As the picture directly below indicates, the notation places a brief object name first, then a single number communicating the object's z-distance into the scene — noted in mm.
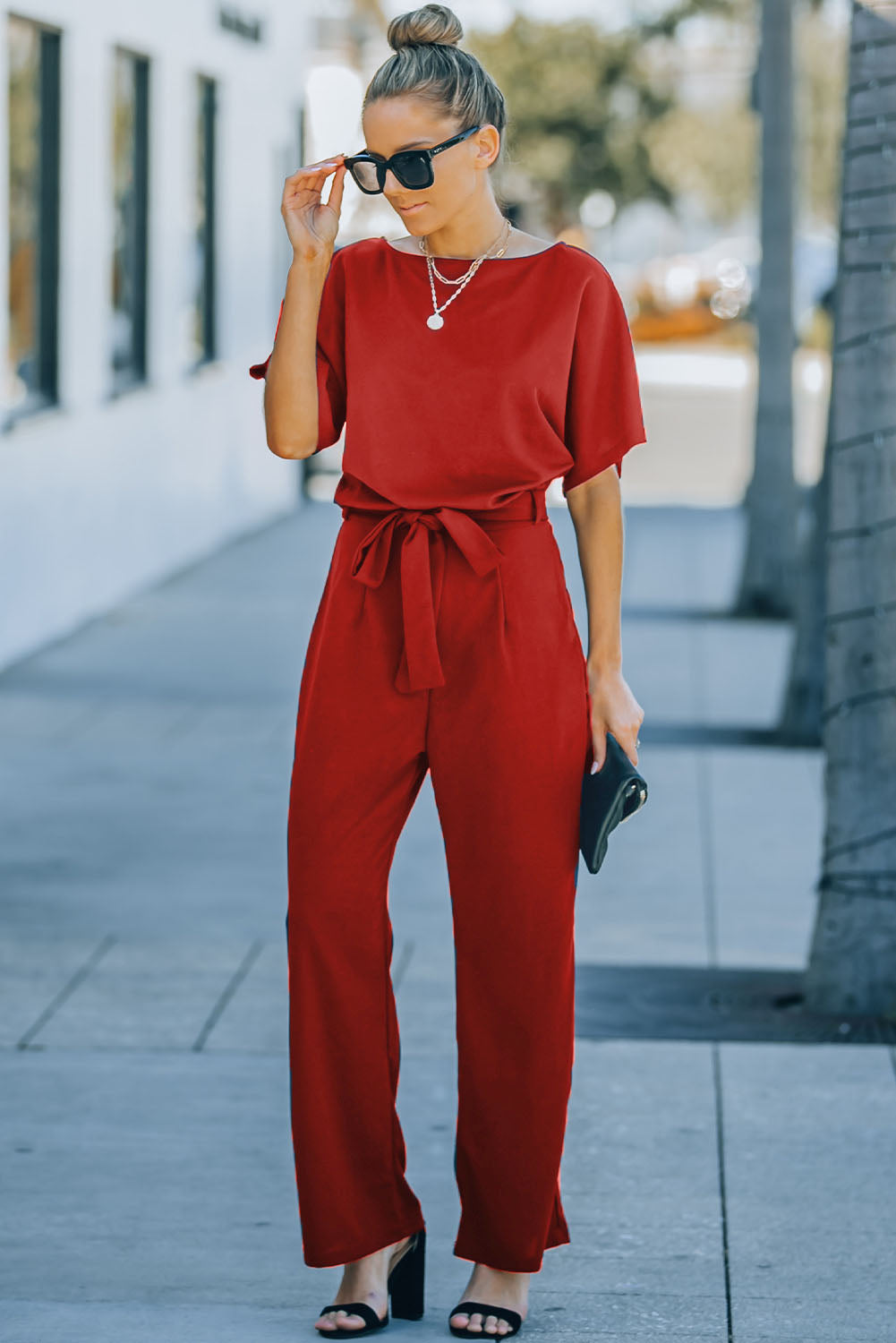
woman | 4563
